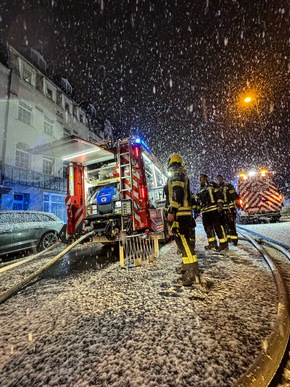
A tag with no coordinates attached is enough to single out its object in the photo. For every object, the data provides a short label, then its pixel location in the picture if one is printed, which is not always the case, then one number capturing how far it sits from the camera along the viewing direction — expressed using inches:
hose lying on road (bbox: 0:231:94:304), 100.0
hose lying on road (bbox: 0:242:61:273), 117.0
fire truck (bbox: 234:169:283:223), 450.0
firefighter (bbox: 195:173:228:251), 175.9
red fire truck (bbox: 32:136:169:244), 179.7
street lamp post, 371.4
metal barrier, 147.2
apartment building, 587.8
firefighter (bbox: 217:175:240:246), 199.3
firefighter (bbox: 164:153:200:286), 106.3
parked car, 223.3
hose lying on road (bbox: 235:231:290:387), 39.8
